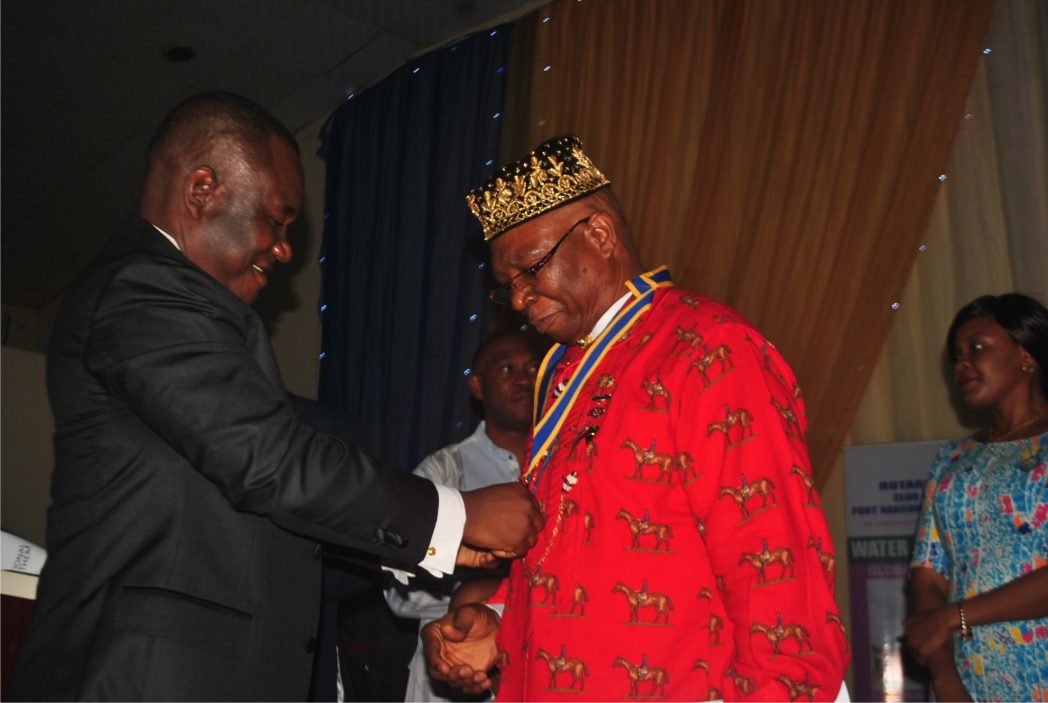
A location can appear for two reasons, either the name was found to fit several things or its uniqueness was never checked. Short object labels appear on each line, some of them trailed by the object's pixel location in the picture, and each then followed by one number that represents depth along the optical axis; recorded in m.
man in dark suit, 1.79
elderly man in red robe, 1.77
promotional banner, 3.80
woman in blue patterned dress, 3.02
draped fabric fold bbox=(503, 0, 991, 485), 3.72
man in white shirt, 3.94
